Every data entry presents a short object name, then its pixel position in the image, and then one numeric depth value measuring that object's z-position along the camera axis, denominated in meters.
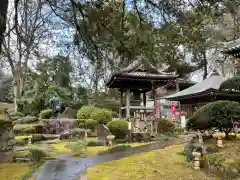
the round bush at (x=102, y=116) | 14.05
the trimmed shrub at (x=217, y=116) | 5.90
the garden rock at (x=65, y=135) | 12.17
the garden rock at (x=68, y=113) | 16.37
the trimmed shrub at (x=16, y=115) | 16.67
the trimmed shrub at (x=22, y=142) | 9.68
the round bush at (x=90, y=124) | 13.68
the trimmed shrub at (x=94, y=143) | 9.21
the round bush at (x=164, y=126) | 11.95
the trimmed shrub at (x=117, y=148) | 7.72
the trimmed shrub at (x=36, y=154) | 6.51
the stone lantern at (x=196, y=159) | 4.99
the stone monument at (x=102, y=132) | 10.38
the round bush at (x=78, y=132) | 12.44
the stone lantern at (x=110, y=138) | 9.11
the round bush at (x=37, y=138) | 11.09
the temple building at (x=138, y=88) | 11.71
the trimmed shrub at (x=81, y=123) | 13.84
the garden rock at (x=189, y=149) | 5.55
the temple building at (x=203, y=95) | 12.81
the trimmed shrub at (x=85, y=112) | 14.75
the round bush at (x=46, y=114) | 16.41
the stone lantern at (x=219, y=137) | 5.85
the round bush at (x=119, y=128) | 10.93
